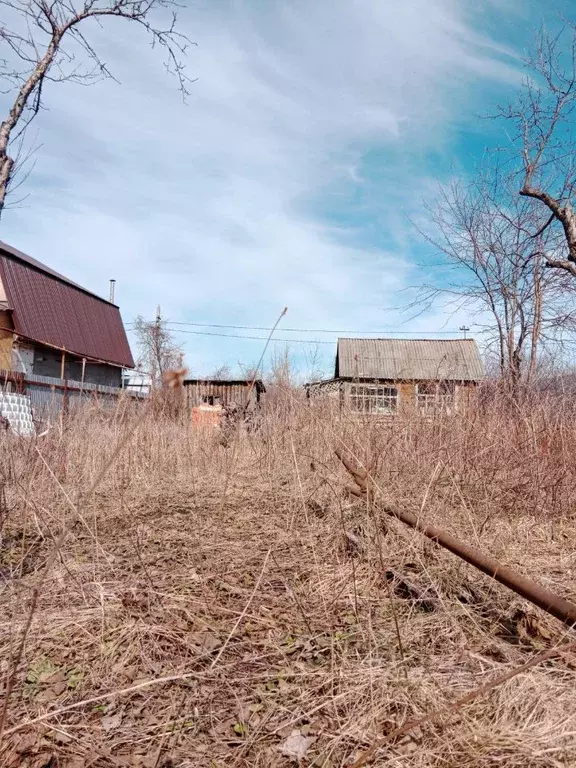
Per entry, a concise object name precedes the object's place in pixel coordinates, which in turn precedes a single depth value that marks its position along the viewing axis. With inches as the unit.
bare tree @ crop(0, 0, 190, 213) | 184.9
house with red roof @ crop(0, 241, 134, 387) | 696.4
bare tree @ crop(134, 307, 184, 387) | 1074.1
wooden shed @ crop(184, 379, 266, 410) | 552.1
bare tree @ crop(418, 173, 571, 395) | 372.5
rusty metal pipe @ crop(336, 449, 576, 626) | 67.7
